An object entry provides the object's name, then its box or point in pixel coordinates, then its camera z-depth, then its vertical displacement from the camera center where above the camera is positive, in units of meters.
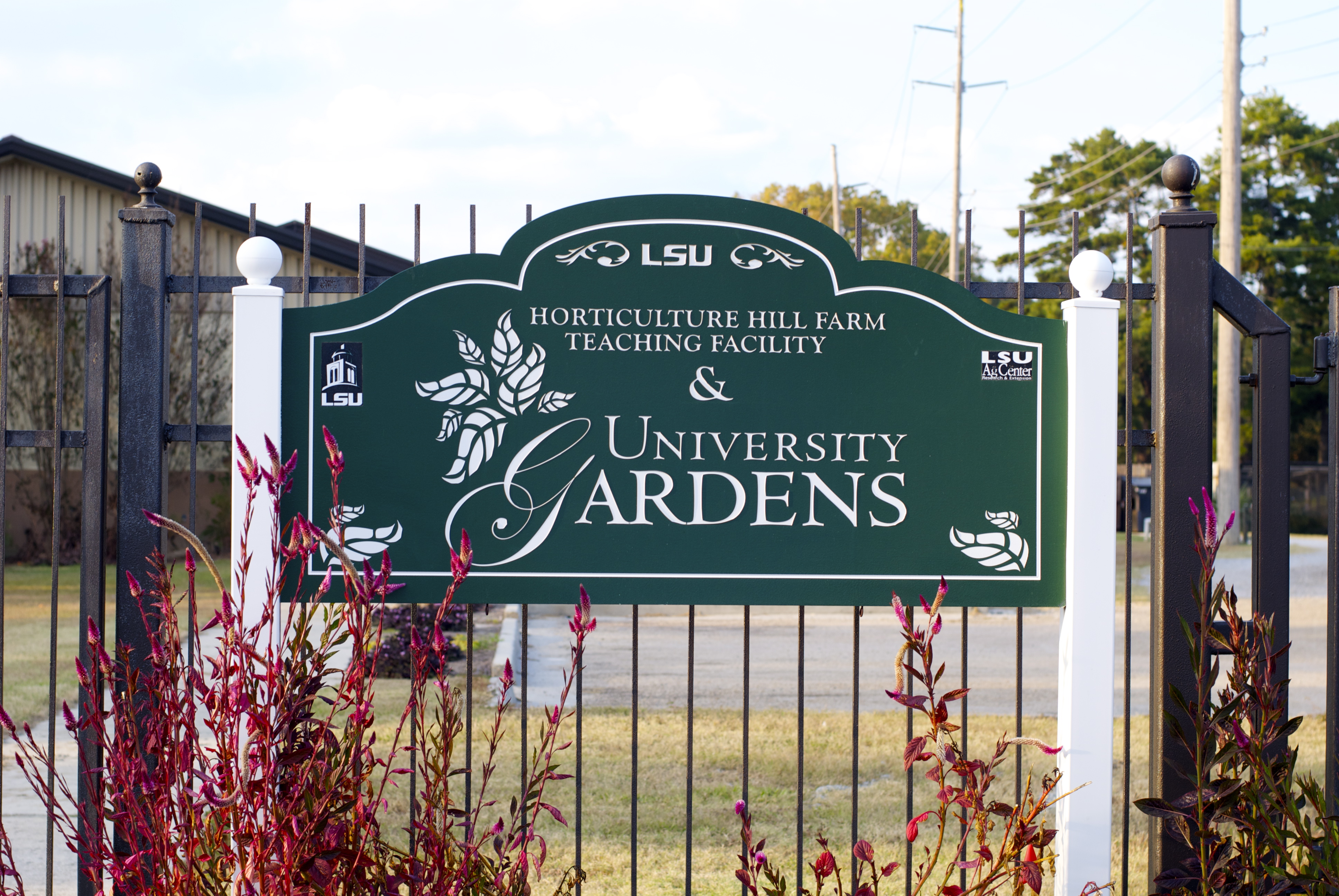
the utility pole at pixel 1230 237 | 20.91 +4.80
